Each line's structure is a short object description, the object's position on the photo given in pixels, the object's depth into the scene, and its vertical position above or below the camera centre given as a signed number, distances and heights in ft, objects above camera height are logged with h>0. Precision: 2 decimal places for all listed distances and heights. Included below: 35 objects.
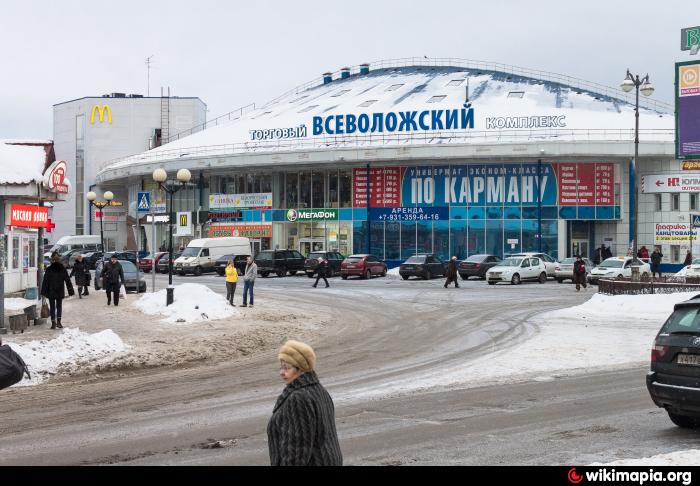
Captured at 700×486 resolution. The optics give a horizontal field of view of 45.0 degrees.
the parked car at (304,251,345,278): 165.58 -6.02
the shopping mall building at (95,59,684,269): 190.80 +13.58
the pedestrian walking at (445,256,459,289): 127.74 -6.27
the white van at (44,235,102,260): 215.76 -3.22
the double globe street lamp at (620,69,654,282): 99.30 +18.96
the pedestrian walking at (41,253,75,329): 67.92 -4.55
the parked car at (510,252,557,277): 152.27 -5.71
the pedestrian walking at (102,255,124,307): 88.28 -4.97
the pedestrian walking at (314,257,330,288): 129.70 -6.01
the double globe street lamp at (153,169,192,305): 96.34 +6.19
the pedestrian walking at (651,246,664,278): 164.86 -5.45
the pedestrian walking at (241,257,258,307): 90.12 -5.22
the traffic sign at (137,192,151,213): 130.64 +4.53
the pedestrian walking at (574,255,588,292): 123.03 -6.02
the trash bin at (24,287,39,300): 83.66 -6.20
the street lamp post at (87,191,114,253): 138.33 +5.95
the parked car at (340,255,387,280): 159.12 -6.67
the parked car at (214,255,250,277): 168.98 -6.50
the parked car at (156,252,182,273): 183.73 -7.18
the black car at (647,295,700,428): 30.48 -4.98
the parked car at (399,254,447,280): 155.54 -6.68
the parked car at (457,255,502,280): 153.28 -6.13
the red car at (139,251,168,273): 179.52 -6.84
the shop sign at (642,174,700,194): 185.57 +11.00
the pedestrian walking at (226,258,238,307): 92.22 -5.31
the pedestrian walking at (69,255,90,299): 100.53 -5.14
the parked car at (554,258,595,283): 147.74 -6.77
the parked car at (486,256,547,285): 140.87 -6.62
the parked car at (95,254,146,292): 114.32 -6.30
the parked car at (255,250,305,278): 167.94 -6.20
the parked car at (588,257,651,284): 140.97 -6.26
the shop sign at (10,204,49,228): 71.72 +1.31
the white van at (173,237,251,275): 174.81 -4.81
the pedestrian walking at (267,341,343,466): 17.11 -3.84
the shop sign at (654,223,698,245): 184.24 -0.19
